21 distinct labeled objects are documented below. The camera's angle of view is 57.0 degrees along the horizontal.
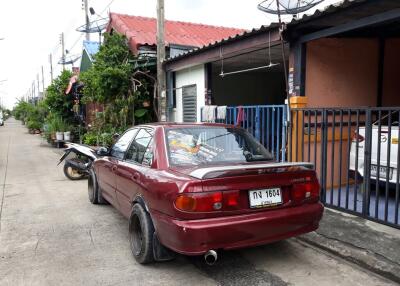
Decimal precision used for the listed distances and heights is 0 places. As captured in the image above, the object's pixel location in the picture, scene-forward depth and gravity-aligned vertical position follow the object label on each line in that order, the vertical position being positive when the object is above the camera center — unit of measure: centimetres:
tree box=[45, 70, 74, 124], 2008 +107
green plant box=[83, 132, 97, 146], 1415 -83
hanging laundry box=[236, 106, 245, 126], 768 +2
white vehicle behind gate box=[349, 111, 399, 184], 543 -59
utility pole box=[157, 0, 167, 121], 977 +147
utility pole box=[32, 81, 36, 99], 8287 +619
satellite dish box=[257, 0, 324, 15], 702 +212
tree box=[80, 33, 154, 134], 1145 +100
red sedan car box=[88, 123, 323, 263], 328 -73
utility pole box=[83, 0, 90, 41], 2005 +544
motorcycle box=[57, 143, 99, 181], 848 -115
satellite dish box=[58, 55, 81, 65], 3151 +501
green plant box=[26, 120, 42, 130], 3068 -61
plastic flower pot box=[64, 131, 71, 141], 1845 -92
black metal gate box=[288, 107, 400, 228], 502 -64
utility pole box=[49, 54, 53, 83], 4290 +662
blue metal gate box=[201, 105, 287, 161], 672 -12
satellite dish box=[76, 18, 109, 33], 1886 +479
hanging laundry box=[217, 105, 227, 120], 823 +11
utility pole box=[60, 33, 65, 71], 3282 +650
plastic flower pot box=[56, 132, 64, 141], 1832 -89
